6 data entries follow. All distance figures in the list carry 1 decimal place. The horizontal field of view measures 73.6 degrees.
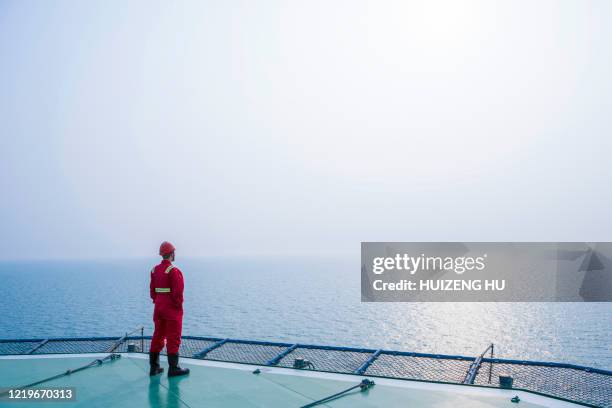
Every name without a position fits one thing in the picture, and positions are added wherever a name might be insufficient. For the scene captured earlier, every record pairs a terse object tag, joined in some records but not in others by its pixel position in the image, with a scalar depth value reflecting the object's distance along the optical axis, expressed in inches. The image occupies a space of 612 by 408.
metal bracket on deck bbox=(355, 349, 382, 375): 261.4
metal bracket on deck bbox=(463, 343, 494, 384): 246.3
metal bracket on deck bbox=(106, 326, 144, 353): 347.1
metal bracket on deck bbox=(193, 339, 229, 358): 303.3
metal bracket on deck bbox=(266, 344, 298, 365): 281.9
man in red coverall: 248.8
